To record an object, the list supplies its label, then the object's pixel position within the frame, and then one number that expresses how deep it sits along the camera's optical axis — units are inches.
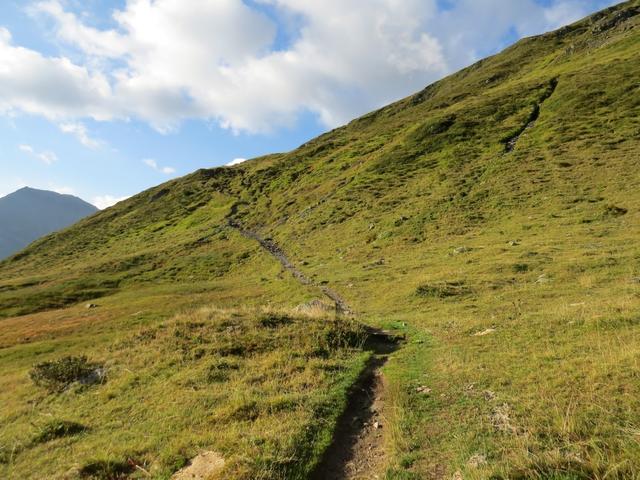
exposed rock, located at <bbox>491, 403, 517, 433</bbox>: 319.0
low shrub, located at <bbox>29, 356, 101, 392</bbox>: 629.9
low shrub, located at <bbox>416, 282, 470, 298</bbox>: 938.1
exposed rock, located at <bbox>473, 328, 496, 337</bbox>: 589.7
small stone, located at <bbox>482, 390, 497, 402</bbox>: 381.0
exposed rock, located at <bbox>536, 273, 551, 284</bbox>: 879.1
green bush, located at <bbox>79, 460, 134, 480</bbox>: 334.3
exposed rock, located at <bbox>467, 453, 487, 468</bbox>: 277.0
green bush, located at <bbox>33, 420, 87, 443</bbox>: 438.6
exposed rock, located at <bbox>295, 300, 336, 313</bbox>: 836.0
